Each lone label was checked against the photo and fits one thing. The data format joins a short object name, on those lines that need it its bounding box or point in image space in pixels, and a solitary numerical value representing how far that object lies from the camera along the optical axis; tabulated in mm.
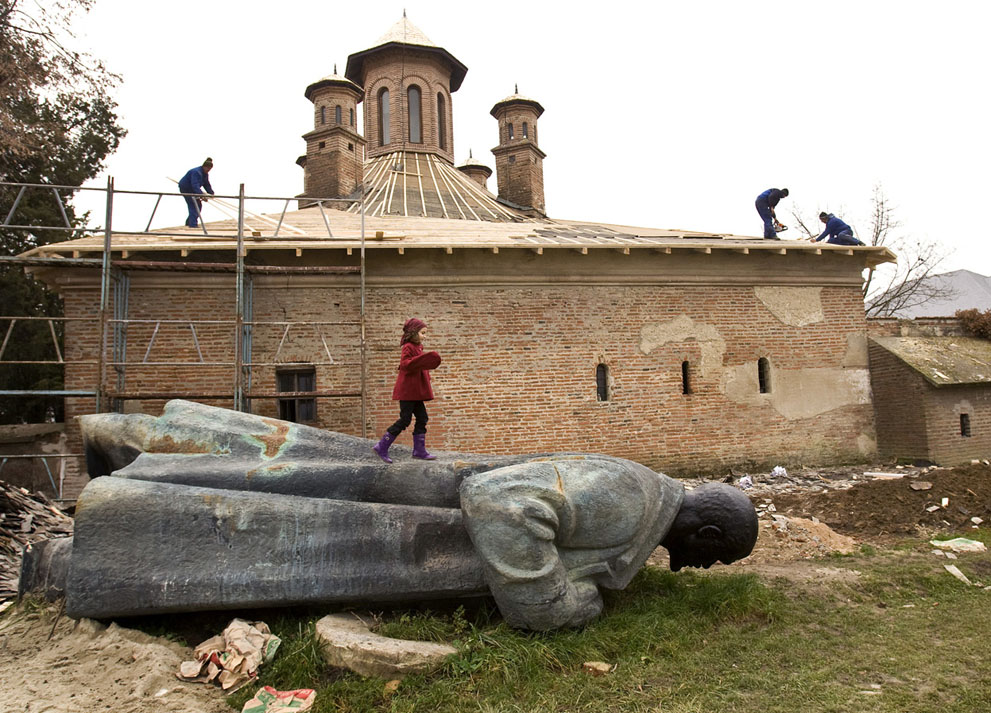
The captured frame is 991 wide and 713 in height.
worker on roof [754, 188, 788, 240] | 14375
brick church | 10055
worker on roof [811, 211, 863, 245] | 13148
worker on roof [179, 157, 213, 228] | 10586
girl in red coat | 4695
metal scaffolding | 9102
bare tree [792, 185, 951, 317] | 25547
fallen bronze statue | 3750
